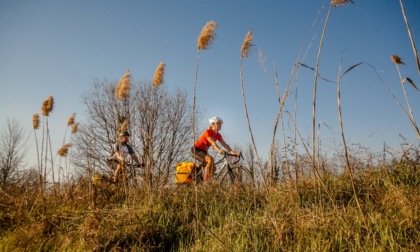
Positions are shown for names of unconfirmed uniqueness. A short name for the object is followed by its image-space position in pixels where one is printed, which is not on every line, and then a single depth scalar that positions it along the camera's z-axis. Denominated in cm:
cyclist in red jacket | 627
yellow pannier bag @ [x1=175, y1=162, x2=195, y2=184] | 637
